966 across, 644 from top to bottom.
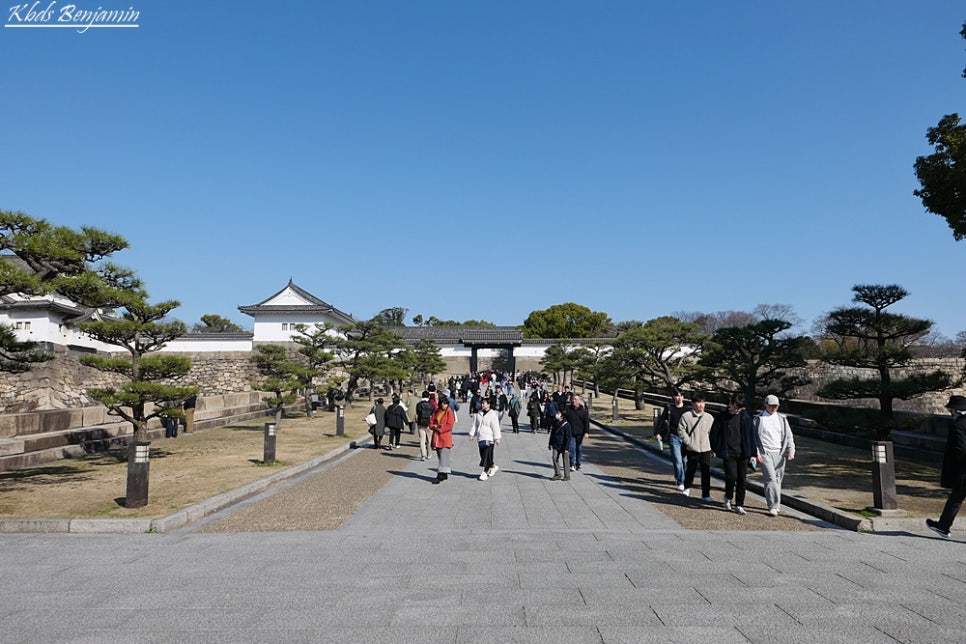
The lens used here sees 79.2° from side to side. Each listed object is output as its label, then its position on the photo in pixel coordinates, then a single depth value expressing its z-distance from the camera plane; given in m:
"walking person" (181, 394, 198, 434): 18.91
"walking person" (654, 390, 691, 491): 9.77
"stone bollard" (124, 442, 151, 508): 8.13
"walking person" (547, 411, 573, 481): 10.97
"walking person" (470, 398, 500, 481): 10.95
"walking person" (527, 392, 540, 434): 21.75
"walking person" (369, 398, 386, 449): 15.80
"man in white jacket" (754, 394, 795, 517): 7.91
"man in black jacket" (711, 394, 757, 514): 8.24
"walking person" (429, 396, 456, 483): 10.74
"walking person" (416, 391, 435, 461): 13.67
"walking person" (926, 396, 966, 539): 6.52
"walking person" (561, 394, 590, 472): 11.30
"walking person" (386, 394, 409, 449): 15.65
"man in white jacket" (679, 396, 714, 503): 9.01
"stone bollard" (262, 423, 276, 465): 12.35
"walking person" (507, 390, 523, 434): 21.50
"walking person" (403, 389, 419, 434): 18.25
